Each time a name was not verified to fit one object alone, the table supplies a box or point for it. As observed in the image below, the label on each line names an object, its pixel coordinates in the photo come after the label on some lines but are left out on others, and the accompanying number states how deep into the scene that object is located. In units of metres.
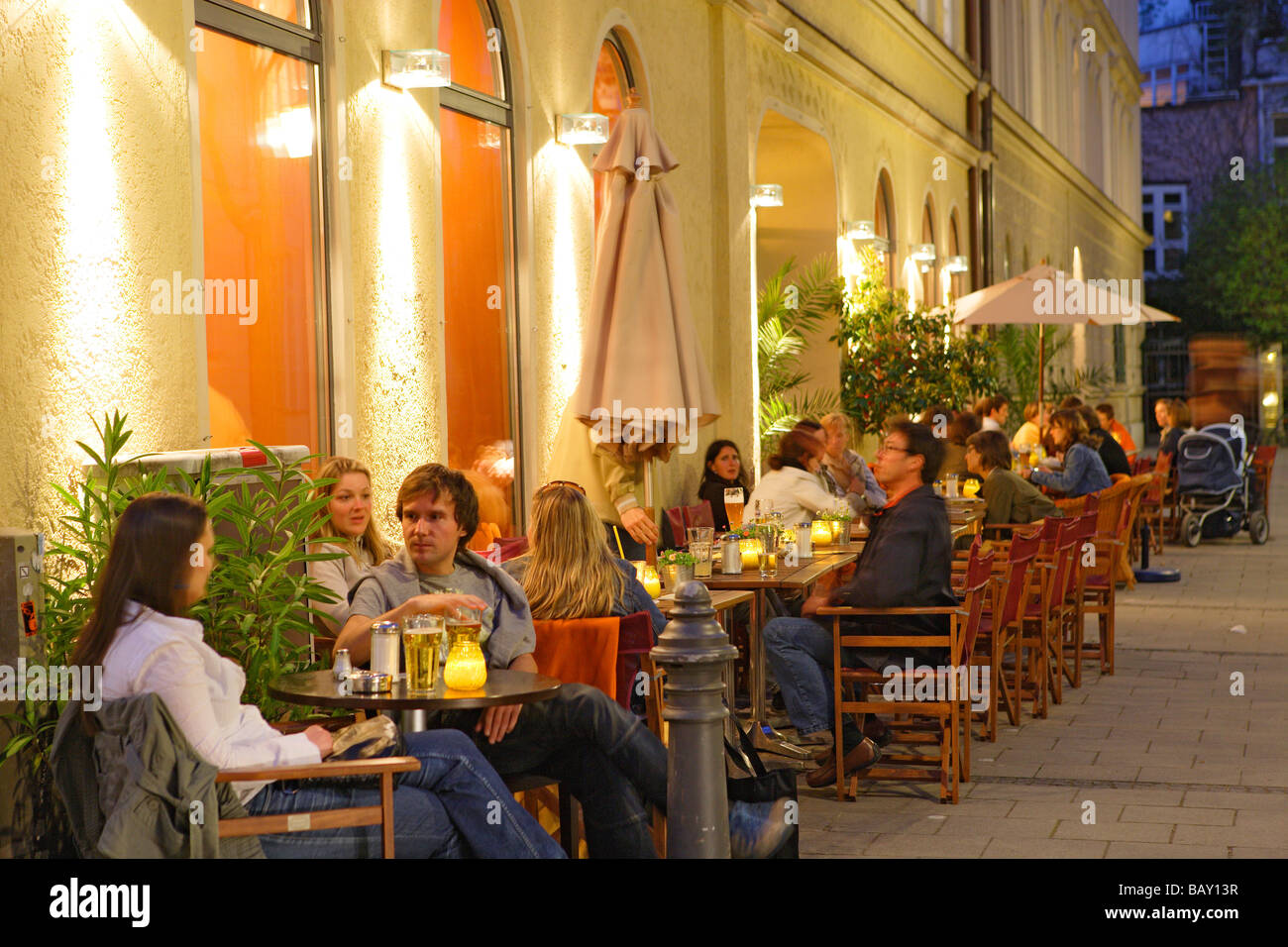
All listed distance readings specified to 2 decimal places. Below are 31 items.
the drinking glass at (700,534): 7.16
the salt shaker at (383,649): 4.62
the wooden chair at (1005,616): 7.39
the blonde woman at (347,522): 5.82
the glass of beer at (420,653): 4.54
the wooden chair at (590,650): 5.21
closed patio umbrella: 8.04
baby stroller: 17.08
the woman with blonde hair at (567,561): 5.30
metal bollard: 4.35
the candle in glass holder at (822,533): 8.76
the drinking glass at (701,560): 7.06
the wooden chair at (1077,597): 8.95
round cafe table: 4.35
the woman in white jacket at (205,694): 3.91
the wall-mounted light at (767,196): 12.22
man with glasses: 6.54
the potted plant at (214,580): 4.45
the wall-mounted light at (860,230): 15.06
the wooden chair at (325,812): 3.93
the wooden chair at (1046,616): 8.19
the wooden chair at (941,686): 6.38
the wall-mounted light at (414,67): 7.08
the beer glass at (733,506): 8.62
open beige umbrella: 14.16
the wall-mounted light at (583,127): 8.99
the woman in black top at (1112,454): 14.07
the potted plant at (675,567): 6.87
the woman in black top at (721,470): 10.70
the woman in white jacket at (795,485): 9.03
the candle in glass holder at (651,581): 6.66
